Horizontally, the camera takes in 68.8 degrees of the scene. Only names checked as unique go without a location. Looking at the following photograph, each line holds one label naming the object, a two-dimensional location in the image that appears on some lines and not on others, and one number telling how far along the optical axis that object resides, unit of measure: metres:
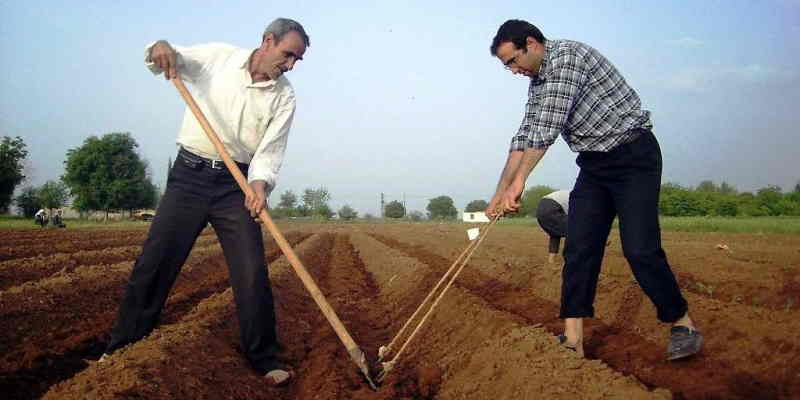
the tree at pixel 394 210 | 109.75
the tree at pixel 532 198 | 69.56
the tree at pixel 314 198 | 109.94
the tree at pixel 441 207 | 119.19
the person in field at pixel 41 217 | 33.18
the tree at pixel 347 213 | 97.22
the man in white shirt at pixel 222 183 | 3.54
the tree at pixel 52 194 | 69.88
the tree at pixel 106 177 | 58.28
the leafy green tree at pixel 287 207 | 92.49
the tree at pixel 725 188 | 65.06
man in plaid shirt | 3.19
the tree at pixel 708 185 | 68.35
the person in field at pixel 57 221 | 31.45
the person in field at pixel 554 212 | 6.88
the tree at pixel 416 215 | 97.43
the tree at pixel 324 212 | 92.51
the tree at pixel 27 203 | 68.50
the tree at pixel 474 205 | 92.19
